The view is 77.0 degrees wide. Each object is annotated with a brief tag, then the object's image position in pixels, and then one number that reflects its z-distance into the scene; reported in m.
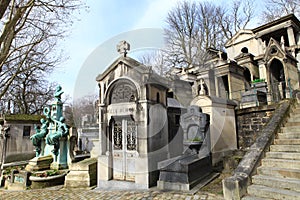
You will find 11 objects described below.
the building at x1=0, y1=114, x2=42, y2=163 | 12.10
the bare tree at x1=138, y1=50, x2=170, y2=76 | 18.85
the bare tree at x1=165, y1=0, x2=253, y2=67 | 22.44
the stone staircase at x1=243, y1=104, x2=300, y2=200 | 3.79
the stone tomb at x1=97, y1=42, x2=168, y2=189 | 5.98
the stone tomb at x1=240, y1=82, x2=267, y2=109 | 10.55
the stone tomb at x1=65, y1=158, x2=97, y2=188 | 6.75
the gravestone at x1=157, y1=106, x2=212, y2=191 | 5.47
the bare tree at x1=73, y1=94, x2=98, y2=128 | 14.42
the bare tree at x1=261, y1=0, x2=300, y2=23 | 20.70
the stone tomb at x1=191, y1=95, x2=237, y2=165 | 8.27
